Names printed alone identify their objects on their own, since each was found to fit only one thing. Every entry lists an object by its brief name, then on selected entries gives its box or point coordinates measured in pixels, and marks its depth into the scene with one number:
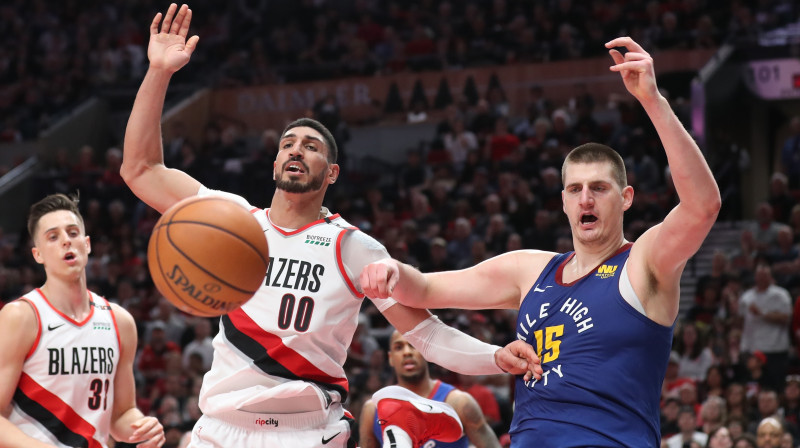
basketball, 4.25
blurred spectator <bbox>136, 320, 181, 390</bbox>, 13.11
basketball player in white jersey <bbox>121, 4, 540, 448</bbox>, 4.77
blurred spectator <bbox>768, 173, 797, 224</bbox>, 13.42
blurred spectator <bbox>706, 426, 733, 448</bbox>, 8.97
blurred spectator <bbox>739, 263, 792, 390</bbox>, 11.09
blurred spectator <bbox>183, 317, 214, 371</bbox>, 12.76
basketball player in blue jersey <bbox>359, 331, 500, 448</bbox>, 6.80
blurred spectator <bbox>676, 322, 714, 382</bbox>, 11.20
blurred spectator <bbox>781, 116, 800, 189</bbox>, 14.29
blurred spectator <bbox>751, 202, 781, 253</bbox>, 12.98
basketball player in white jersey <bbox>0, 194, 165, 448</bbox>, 5.32
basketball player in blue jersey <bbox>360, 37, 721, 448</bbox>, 3.99
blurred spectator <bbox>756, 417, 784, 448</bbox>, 8.75
